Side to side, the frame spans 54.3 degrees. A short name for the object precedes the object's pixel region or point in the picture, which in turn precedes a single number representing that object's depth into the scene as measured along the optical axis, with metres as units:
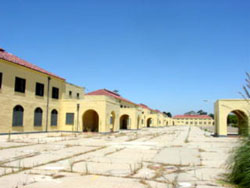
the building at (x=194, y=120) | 131.62
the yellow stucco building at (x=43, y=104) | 21.31
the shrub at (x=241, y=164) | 4.94
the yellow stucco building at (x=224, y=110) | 25.62
